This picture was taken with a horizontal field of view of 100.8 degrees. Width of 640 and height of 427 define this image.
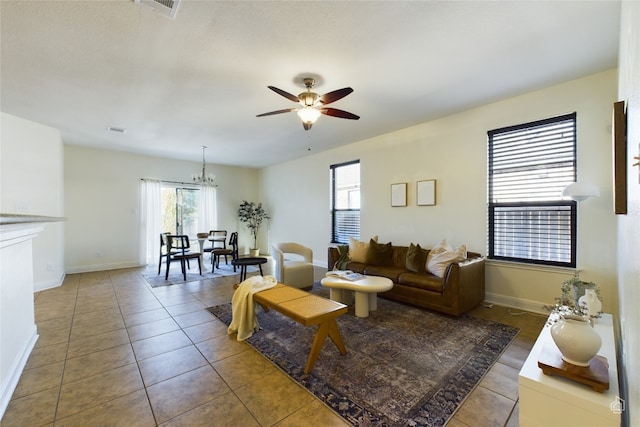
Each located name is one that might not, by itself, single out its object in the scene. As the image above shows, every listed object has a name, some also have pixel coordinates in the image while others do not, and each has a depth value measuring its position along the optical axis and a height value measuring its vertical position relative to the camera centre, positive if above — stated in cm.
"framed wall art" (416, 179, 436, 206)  438 +34
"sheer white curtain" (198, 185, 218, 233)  762 +13
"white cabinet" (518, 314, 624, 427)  125 -94
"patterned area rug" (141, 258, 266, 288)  506 -130
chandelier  632 +88
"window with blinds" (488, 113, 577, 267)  321 +28
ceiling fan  274 +119
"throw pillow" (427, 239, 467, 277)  350 -60
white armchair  434 -96
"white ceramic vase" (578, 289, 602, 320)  209 -72
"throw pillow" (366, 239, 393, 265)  447 -70
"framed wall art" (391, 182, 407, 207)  480 +35
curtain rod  672 +85
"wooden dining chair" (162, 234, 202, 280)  525 -85
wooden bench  220 -87
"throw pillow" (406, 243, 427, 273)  384 -69
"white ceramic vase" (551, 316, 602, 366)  139 -68
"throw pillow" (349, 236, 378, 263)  460 -66
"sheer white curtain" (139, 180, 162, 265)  665 -21
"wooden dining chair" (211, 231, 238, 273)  600 -89
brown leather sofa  323 -96
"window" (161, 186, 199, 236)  712 +10
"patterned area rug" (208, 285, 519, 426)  179 -130
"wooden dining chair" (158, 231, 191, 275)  567 -64
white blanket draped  279 -106
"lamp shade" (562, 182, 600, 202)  271 +22
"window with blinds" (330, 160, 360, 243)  581 +27
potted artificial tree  839 -9
